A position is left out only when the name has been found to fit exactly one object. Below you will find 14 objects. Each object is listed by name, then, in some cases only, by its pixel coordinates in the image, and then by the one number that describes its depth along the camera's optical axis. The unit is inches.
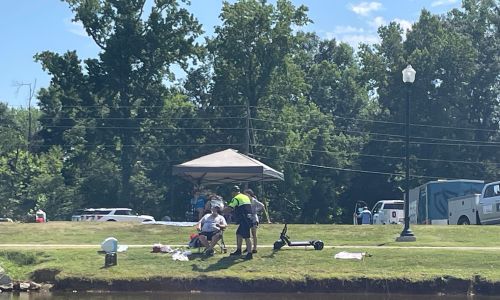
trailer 1485.0
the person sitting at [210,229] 815.1
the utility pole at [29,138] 2906.5
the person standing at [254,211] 805.2
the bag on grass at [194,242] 862.9
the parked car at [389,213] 1556.3
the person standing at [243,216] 787.4
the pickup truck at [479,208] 1211.9
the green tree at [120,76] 2516.0
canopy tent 1101.7
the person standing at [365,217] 1438.2
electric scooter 844.0
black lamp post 959.0
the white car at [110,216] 1749.5
